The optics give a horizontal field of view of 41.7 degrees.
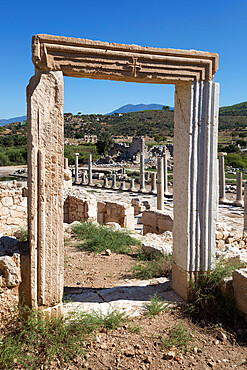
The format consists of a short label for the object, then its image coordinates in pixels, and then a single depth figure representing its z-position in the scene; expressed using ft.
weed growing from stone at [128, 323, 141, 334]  12.19
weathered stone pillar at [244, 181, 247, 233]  42.52
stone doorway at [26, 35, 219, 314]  11.90
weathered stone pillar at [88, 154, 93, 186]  91.77
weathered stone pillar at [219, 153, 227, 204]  62.44
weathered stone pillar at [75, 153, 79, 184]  94.39
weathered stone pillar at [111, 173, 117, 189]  86.01
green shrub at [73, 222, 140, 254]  22.63
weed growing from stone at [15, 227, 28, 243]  24.14
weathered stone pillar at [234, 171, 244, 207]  60.54
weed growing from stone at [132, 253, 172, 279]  17.90
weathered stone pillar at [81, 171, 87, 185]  94.53
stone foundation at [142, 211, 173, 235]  31.91
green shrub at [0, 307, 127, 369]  10.34
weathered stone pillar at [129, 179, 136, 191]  82.64
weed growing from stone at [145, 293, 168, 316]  13.43
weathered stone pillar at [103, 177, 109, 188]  87.99
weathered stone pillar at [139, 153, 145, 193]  80.78
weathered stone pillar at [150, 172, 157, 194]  77.12
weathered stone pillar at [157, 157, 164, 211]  54.47
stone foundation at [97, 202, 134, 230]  35.58
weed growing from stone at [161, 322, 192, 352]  11.48
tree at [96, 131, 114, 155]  142.51
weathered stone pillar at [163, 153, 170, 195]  73.49
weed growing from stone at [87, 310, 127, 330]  12.38
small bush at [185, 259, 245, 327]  13.29
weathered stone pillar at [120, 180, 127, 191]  83.97
